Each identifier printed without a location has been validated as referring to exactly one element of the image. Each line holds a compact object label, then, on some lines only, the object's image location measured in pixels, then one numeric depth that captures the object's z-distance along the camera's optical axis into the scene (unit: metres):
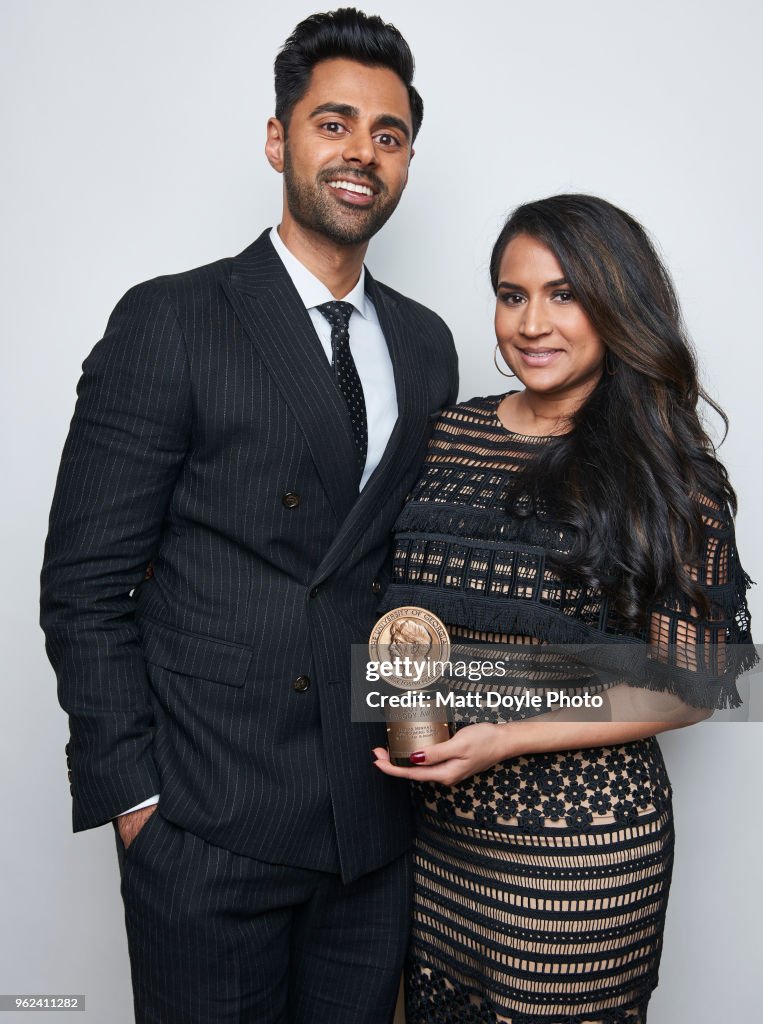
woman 2.11
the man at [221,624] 2.02
